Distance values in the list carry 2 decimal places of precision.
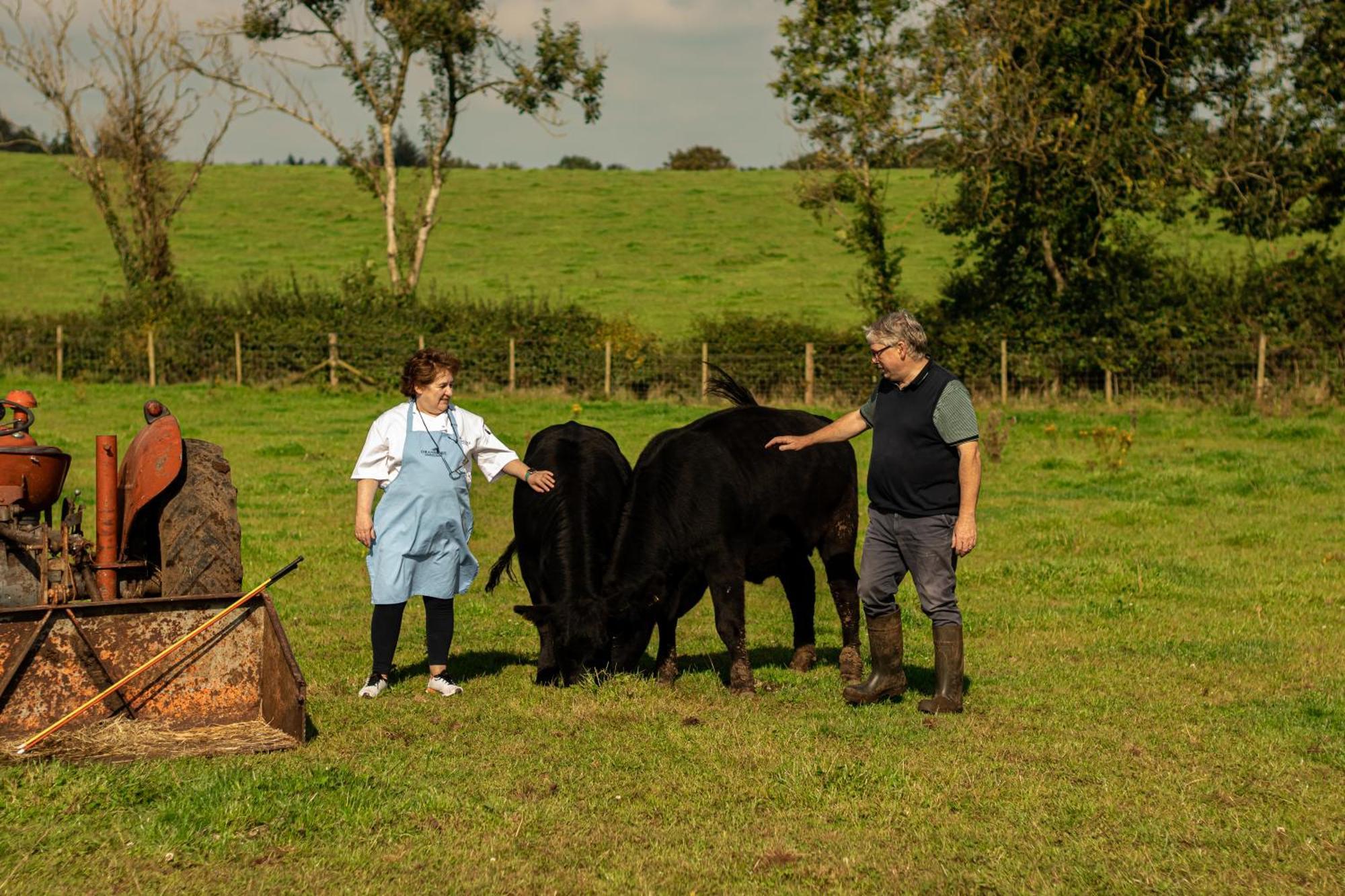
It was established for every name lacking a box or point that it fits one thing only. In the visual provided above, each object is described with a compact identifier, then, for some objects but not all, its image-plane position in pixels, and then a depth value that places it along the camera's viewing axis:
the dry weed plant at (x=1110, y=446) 18.05
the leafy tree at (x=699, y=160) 91.88
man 6.99
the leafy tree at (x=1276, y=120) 27.98
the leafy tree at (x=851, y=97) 28.53
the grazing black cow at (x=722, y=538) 7.62
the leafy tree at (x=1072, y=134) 27.45
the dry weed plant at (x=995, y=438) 18.66
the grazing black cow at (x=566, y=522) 7.60
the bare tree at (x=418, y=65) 37.75
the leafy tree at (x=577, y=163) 105.94
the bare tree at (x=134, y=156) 37.47
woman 7.42
